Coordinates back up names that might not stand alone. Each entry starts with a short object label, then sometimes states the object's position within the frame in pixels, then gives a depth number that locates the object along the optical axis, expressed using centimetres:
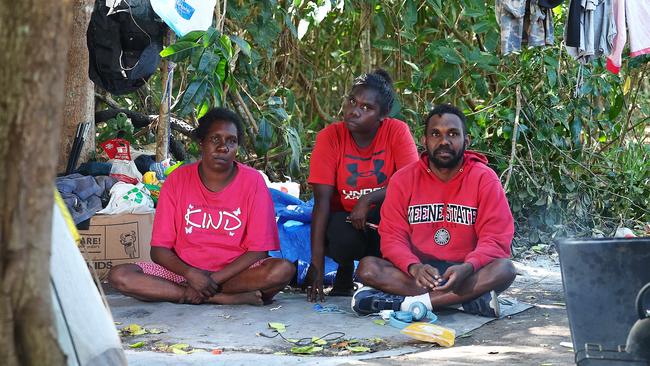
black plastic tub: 625
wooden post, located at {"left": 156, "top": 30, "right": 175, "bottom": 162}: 1190
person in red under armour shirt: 1073
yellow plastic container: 877
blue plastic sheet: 1178
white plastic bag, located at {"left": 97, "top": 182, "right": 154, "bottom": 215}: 1153
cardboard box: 1145
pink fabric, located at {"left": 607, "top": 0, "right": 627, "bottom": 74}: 1157
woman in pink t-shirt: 1047
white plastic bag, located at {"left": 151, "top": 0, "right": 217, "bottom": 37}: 1025
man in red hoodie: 983
